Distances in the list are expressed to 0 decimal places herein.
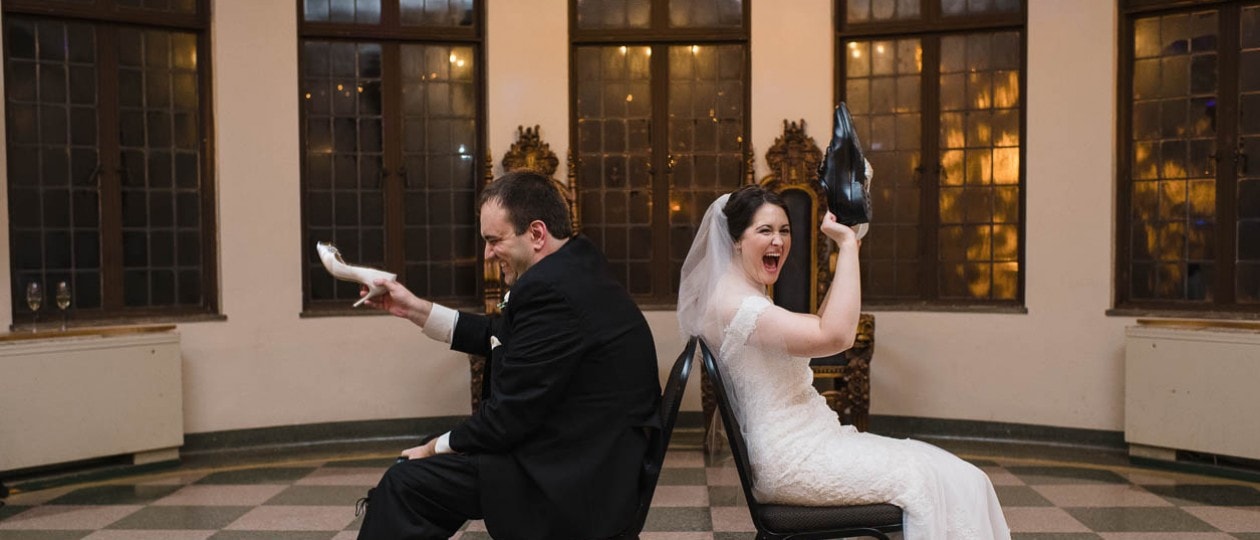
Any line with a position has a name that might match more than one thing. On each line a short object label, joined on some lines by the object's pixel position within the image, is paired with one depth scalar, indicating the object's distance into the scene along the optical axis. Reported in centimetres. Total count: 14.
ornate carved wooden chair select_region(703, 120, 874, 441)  558
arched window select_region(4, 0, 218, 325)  531
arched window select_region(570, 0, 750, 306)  623
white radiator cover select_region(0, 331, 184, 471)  480
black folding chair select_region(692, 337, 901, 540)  255
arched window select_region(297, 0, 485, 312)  602
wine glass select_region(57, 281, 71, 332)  511
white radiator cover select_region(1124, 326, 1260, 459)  491
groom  236
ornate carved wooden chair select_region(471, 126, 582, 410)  595
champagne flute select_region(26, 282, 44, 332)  501
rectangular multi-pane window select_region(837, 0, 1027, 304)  596
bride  252
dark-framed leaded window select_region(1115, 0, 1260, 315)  538
